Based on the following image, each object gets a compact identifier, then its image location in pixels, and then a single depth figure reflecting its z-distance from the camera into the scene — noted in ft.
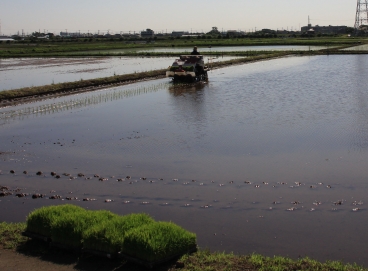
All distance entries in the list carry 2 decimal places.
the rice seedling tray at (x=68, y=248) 18.51
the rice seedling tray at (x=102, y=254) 17.58
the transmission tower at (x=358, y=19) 304.40
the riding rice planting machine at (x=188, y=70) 79.51
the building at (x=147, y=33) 502.05
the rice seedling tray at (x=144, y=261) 16.61
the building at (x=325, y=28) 503.12
